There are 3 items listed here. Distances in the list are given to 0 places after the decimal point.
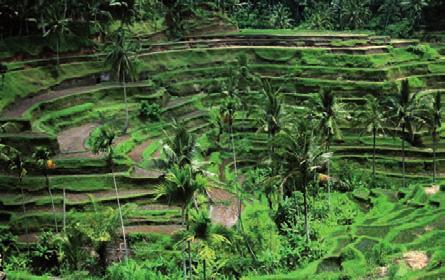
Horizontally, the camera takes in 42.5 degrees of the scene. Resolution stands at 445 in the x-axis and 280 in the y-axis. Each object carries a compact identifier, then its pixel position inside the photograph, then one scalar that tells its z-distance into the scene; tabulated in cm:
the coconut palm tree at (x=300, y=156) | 2978
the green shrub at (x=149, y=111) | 5287
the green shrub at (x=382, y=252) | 2819
